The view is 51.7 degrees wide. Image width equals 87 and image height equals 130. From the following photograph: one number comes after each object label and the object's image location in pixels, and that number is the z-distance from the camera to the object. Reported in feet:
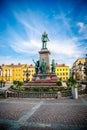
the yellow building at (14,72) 178.98
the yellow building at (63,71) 170.98
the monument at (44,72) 55.37
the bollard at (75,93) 32.90
